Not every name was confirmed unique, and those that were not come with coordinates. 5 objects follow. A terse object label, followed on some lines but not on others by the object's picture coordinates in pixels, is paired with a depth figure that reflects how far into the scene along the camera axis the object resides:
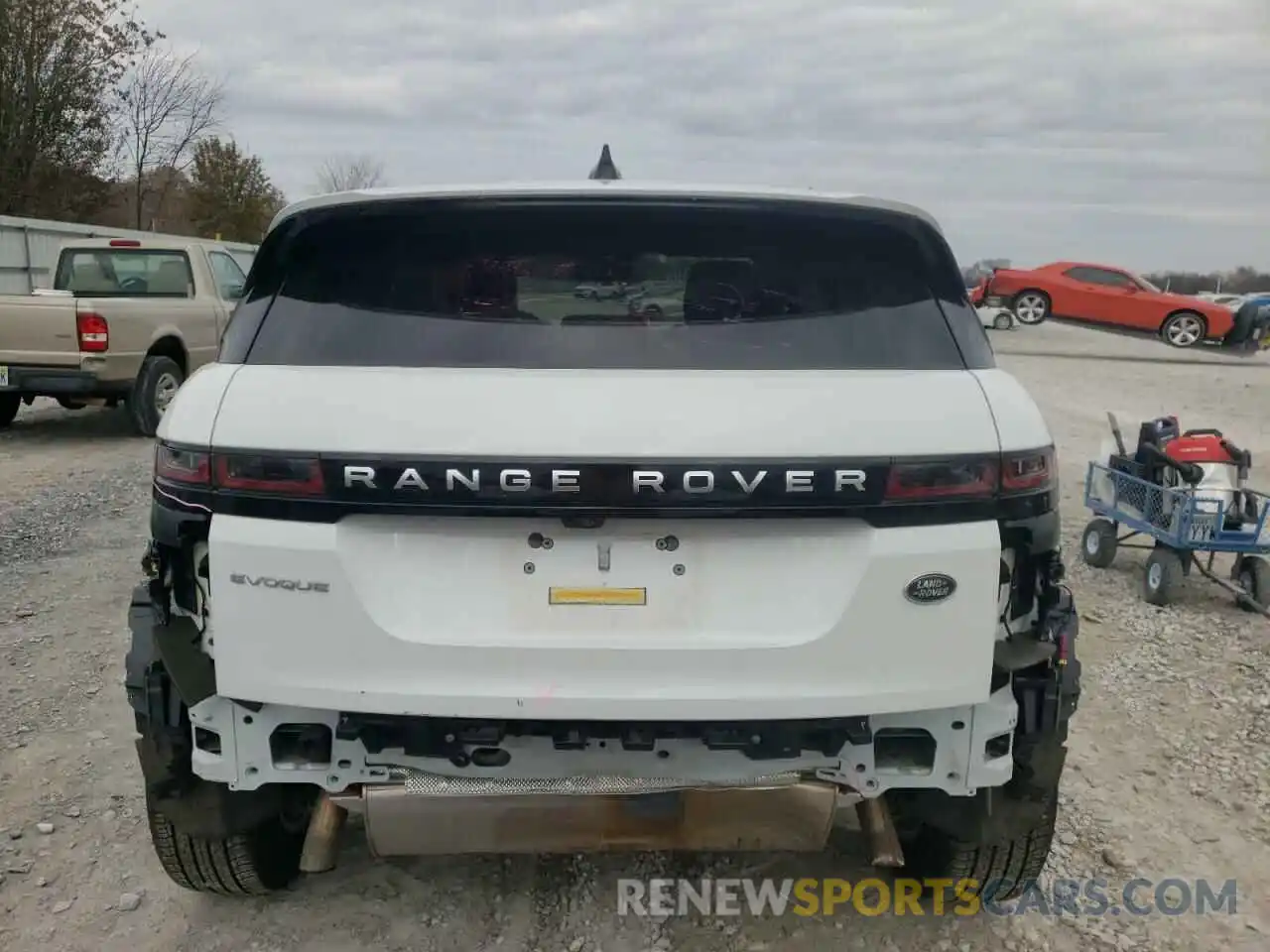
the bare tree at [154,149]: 33.53
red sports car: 22.50
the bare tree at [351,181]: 42.02
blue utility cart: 5.80
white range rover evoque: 2.12
